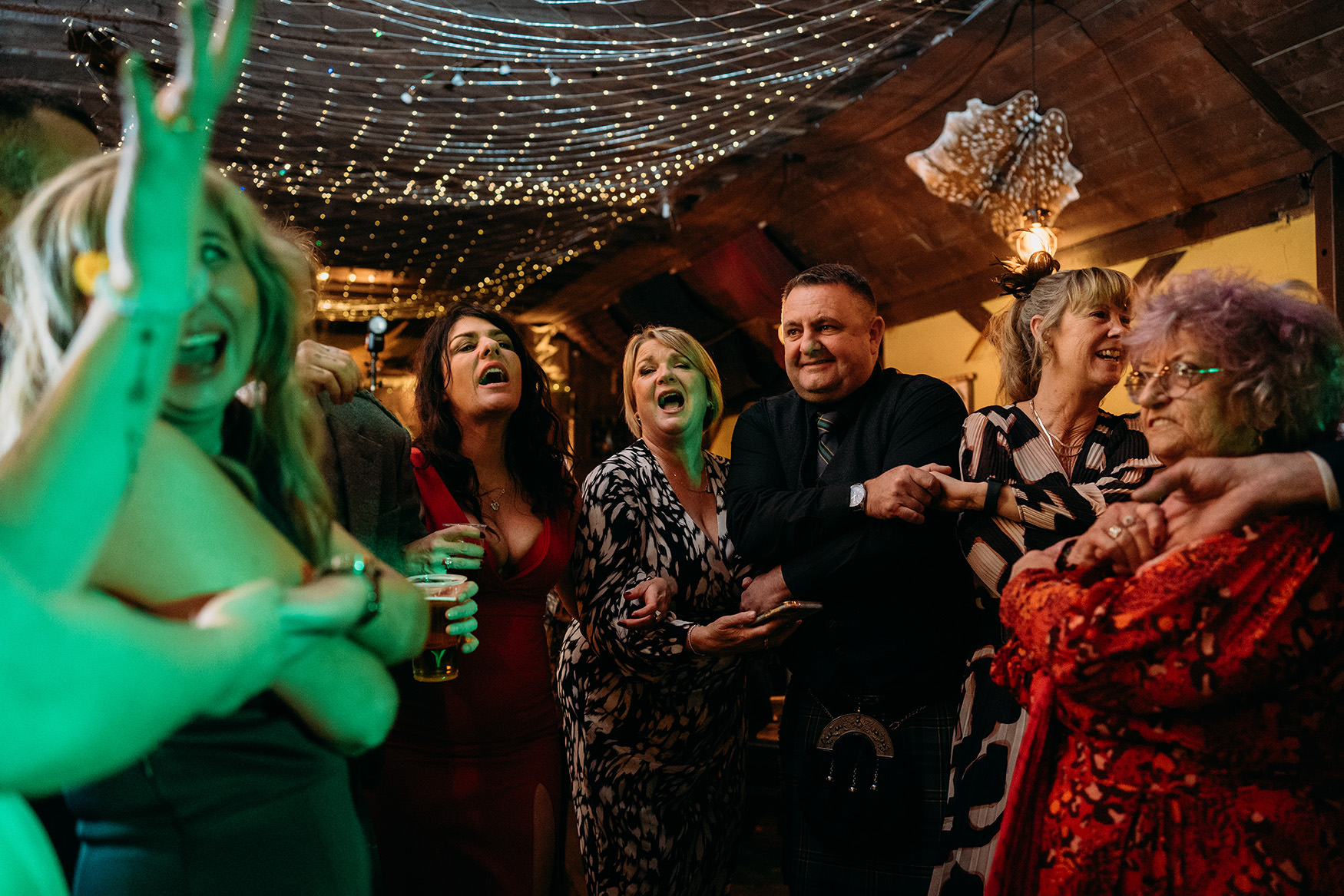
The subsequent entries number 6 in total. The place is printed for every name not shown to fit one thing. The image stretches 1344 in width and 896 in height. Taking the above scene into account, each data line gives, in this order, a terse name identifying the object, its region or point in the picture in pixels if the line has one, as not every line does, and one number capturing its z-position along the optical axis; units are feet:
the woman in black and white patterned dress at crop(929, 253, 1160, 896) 5.69
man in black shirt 6.36
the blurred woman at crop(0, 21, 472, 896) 2.41
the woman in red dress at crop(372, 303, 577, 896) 6.18
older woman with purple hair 4.06
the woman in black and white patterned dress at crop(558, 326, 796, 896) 7.36
